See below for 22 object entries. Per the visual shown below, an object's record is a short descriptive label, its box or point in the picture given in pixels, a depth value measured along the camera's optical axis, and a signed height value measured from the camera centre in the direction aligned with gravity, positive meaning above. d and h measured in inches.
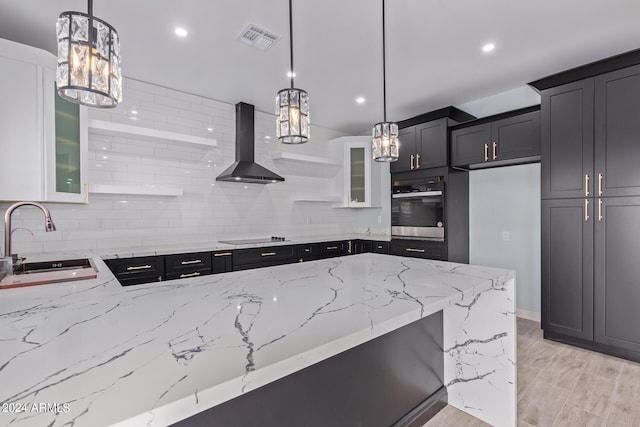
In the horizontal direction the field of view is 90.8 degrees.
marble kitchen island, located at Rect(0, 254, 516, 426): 22.3 -13.0
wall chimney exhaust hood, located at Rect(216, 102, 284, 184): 143.1 +28.6
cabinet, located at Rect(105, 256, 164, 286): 104.7 -19.5
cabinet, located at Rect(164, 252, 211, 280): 114.7 -19.8
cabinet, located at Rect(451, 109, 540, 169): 123.4 +29.4
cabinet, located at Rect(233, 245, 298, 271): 130.6 -19.6
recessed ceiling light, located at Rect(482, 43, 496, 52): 99.4 +52.4
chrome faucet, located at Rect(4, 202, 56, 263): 67.0 -2.5
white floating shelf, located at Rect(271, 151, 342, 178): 161.8 +26.8
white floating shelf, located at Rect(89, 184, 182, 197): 108.7 +8.2
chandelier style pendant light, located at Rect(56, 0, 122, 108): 39.4 +20.1
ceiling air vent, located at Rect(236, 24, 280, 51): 90.4 +52.1
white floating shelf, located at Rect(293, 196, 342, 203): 172.7 +6.9
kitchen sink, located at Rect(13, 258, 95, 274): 84.7 -15.1
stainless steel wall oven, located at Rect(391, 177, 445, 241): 148.9 +1.4
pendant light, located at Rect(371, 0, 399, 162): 78.6 +17.6
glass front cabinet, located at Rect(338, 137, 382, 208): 183.5 +22.2
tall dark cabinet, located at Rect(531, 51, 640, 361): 100.0 +1.8
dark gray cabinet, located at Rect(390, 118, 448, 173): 149.3 +32.2
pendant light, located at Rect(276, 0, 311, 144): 62.4 +19.7
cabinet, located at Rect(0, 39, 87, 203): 84.7 +23.5
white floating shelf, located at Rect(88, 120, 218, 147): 109.3 +29.4
